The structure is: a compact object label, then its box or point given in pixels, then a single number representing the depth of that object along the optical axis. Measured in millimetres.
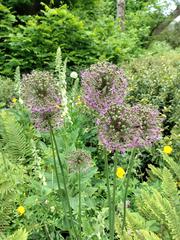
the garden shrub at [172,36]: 8003
